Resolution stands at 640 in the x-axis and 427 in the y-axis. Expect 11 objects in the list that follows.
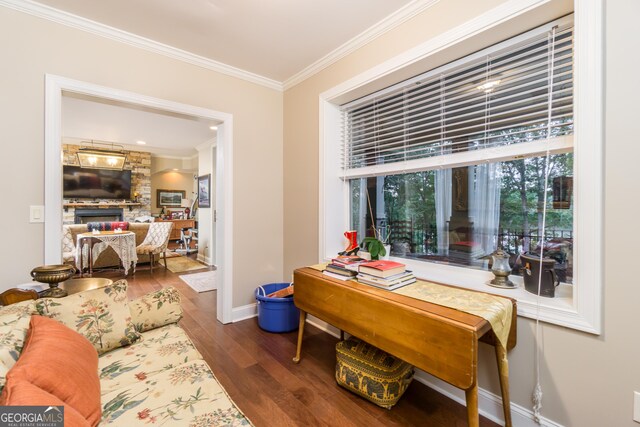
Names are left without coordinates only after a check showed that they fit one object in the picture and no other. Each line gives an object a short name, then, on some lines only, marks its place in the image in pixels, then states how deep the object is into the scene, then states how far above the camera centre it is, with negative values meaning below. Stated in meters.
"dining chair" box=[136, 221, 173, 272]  5.15 -0.47
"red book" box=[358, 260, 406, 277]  1.67 -0.34
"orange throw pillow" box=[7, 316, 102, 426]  0.83 -0.50
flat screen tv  6.48 +0.70
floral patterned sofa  0.95 -0.70
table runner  1.30 -0.45
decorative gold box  1.66 -0.99
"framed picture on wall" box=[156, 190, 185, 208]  8.09 +0.45
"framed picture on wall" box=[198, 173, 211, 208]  5.78 +0.46
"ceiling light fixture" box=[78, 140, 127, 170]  5.55 +1.09
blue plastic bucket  2.64 -0.96
